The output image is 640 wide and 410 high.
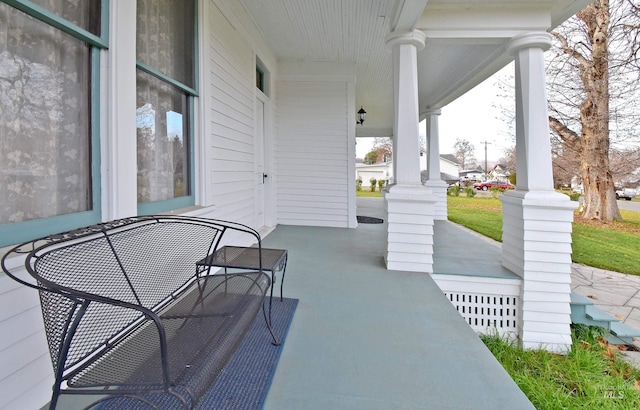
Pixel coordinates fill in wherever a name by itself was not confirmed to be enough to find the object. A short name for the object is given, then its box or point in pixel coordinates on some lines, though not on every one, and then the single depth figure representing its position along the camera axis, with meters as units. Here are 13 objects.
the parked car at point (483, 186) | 26.86
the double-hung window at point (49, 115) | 1.22
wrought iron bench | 0.94
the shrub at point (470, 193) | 17.56
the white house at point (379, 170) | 28.39
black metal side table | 1.99
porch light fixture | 7.41
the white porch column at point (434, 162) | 6.87
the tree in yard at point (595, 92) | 7.96
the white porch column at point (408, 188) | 3.24
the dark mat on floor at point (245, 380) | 1.38
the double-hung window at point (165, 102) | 2.05
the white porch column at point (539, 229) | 2.99
